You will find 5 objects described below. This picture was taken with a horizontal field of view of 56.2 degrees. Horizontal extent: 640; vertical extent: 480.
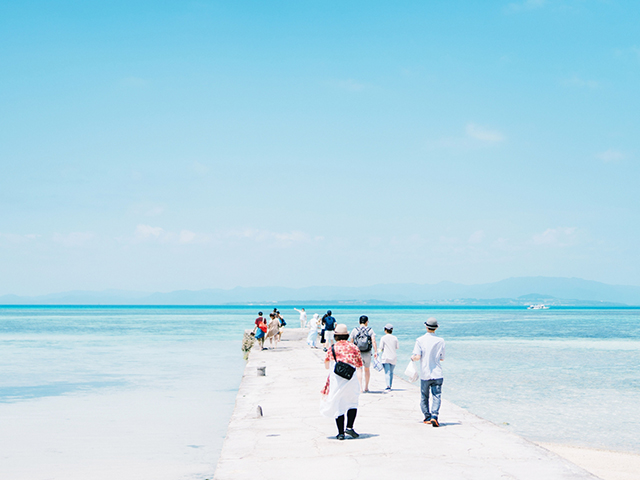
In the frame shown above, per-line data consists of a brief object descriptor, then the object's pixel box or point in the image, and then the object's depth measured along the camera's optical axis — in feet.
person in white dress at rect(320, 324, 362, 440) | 31.71
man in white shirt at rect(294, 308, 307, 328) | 142.67
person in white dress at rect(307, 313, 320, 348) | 99.55
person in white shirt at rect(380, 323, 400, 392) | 51.19
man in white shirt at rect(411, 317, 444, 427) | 35.32
